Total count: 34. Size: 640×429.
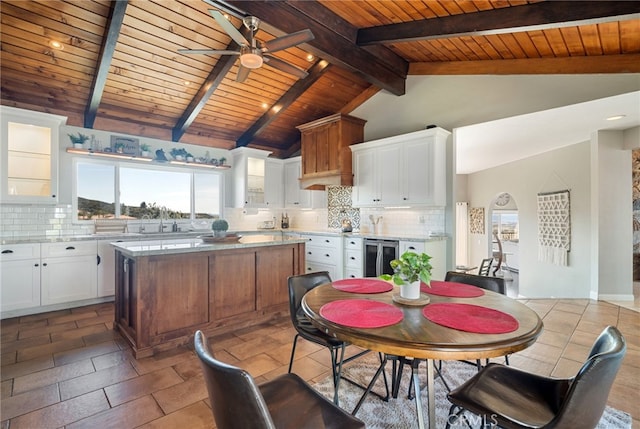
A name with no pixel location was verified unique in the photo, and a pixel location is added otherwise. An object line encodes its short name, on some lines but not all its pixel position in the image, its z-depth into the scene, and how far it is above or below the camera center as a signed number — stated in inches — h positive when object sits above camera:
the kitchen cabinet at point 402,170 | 173.3 +26.7
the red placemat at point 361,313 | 55.6 -19.7
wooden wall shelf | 182.9 +37.1
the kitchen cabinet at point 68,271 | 155.6 -30.5
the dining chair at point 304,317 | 77.3 -30.2
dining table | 47.5 -19.9
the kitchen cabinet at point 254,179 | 245.3 +28.6
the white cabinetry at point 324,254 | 207.8 -28.8
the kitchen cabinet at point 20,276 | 144.6 -30.2
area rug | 73.4 -50.2
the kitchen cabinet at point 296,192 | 252.2 +17.9
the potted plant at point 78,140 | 181.9 +44.8
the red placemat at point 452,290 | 75.0 -19.8
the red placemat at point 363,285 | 78.2 -19.5
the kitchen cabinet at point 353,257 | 196.9 -28.3
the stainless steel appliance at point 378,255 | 179.6 -25.3
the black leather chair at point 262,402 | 36.3 -26.9
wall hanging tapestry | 217.8 -10.2
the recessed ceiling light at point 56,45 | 142.1 +79.6
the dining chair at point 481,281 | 90.7 -20.9
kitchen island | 110.0 -30.6
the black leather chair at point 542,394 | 42.9 -32.5
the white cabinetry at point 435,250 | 165.5 -20.0
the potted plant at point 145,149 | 206.1 +44.6
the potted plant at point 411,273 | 65.5 -12.8
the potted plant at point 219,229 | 138.4 -6.9
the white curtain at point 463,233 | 349.4 -22.6
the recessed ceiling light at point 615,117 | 160.1 +51.0
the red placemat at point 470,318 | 52.6 -19.6
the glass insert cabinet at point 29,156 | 152.6 +30.2
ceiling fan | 108.7 +63.9
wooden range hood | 209.2 +46.5
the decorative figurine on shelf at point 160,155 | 214.9 +41.2
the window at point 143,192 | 192.1 +15.7
